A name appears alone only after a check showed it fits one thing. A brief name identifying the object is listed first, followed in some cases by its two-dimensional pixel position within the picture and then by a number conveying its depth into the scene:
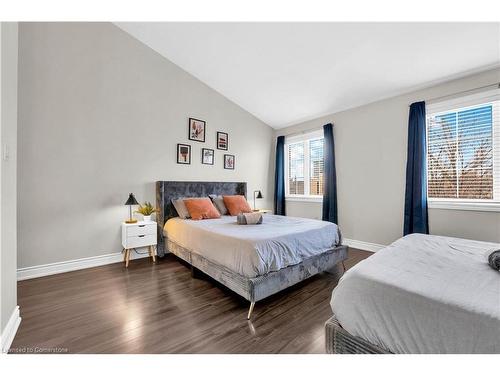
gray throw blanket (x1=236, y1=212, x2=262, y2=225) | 2.88
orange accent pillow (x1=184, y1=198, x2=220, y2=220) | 3.36
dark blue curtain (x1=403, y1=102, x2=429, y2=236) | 3.10
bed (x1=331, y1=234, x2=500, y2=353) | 0.90
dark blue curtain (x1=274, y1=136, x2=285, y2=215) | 5.06
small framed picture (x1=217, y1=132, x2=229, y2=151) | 4.34
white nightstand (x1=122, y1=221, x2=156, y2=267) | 3.08
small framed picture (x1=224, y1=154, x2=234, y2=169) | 4.44
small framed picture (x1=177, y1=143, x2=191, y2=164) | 3.85
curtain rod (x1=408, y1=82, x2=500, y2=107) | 2.66
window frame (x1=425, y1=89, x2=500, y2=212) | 2.69
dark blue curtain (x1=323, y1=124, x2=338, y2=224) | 4.11
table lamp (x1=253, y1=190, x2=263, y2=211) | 4.78
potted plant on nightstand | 3.30
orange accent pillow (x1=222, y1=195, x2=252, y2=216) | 3.83
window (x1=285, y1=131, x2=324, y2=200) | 4.53
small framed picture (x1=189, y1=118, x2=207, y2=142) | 3.97
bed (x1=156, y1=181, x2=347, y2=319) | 1.97
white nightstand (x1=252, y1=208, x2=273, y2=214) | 4.74
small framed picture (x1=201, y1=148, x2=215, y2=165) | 4.13
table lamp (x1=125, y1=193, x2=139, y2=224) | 3.12
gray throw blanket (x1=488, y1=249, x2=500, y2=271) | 1.29
